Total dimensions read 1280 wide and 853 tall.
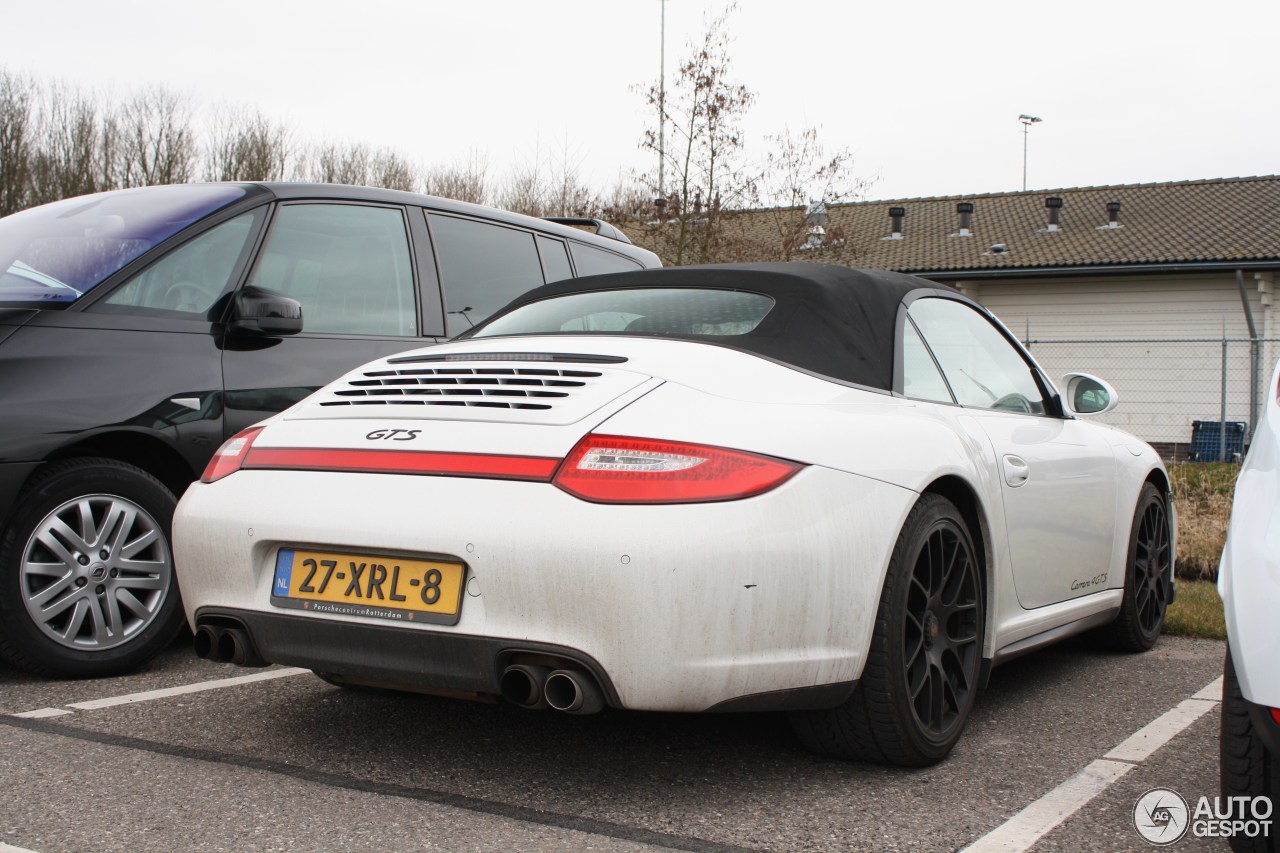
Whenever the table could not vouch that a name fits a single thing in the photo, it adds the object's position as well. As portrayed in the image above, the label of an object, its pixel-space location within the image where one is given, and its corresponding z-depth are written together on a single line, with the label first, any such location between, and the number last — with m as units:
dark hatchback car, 4.06
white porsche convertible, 2.69
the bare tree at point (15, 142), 30.19
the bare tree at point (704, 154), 17.39
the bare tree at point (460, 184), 30.25
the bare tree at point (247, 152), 32.94
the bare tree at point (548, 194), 23.66
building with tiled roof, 24.98
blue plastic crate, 22.62
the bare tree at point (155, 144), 32.59
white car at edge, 2.15
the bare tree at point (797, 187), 18.03
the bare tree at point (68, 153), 30.83
